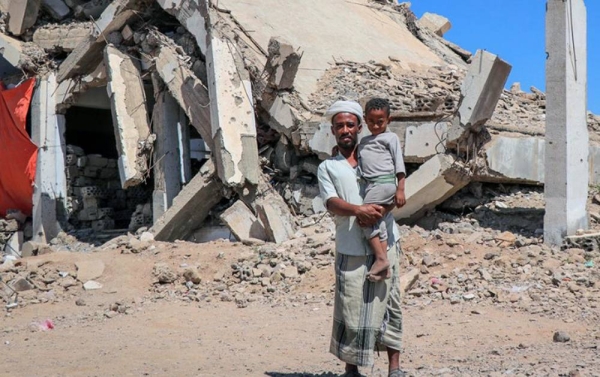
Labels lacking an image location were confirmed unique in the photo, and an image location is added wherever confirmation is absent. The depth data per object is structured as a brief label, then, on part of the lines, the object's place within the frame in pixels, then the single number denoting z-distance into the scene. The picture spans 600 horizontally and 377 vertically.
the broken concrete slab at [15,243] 12.54
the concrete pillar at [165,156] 10.76
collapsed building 8.62
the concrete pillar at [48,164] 12.31
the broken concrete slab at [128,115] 10.55
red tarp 12.34
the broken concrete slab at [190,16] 10.06
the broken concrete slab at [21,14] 12.68
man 3.94
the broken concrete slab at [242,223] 9.20
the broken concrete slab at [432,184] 8.36
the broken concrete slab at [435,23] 16.22
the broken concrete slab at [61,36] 12.37
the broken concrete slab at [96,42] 11.09
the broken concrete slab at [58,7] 12.80
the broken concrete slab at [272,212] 8.94
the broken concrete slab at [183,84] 10.09
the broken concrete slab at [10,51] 12.55
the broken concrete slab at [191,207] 9.84
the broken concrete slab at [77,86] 11.94
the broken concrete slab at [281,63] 9.25
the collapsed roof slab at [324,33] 11.06
